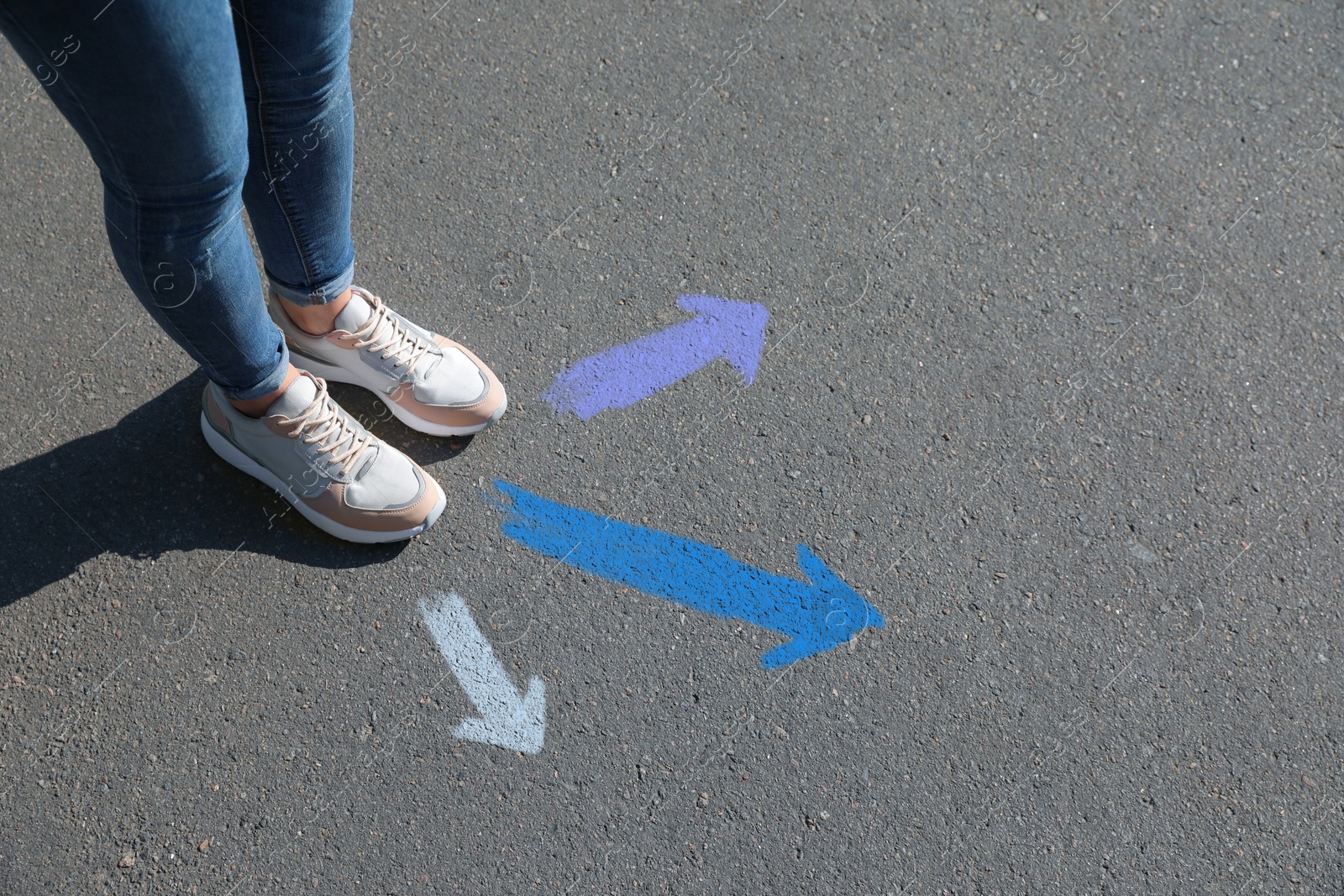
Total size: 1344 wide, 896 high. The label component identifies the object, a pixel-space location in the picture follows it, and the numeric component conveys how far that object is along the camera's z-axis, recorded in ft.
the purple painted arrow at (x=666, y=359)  7.46
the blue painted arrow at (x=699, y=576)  6.68
